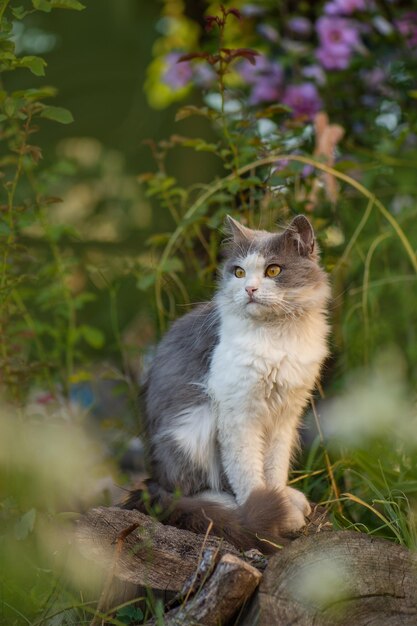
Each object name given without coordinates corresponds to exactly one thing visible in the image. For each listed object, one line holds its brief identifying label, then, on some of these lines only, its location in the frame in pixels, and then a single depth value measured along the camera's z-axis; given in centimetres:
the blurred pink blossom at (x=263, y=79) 517
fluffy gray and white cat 268
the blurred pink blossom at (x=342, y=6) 497
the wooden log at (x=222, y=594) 206
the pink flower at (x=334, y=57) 498
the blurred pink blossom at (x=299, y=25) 527
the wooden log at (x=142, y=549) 230
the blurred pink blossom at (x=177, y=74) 487
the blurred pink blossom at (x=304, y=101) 479
